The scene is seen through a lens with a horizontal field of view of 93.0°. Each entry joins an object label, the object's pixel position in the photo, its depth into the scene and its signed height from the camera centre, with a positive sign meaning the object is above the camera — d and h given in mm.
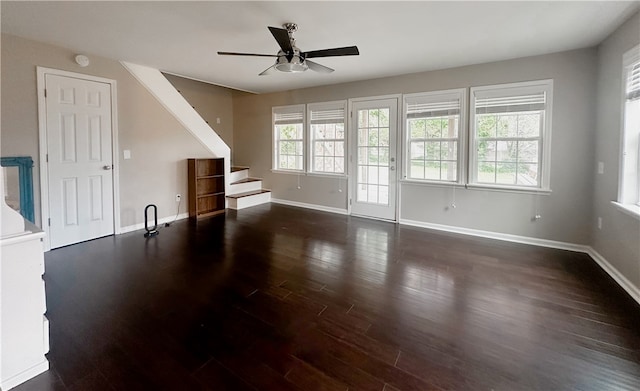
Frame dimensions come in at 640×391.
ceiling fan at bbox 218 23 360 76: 2947 +1237
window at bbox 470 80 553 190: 4066 +586
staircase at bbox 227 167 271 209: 6352 -360
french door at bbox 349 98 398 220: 5340 +327
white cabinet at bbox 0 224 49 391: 1625 -750
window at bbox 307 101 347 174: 5945 +801
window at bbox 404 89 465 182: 4688 +658
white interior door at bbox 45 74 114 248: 3793 +205
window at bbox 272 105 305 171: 6516 +841
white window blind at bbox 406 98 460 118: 4680 +1079
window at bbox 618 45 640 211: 2945 +347
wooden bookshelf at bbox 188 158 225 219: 5531 -235
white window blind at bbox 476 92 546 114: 4062 +1015
